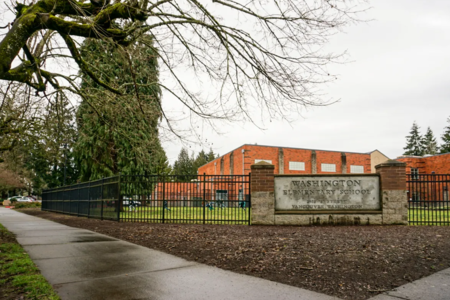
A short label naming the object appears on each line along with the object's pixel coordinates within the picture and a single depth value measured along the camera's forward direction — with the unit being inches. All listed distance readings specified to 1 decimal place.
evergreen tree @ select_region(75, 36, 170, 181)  352.5
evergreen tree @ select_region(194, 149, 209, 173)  4420.8
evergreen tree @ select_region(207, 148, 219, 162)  4565.7
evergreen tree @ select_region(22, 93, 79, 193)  465.4
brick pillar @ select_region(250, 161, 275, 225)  440.1
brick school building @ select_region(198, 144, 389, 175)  1515.7
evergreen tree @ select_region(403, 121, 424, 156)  3400.6
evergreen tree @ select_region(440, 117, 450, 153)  2859.3
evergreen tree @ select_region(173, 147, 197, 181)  4416.8
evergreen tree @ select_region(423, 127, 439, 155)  3356.3
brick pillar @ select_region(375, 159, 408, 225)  430.9
